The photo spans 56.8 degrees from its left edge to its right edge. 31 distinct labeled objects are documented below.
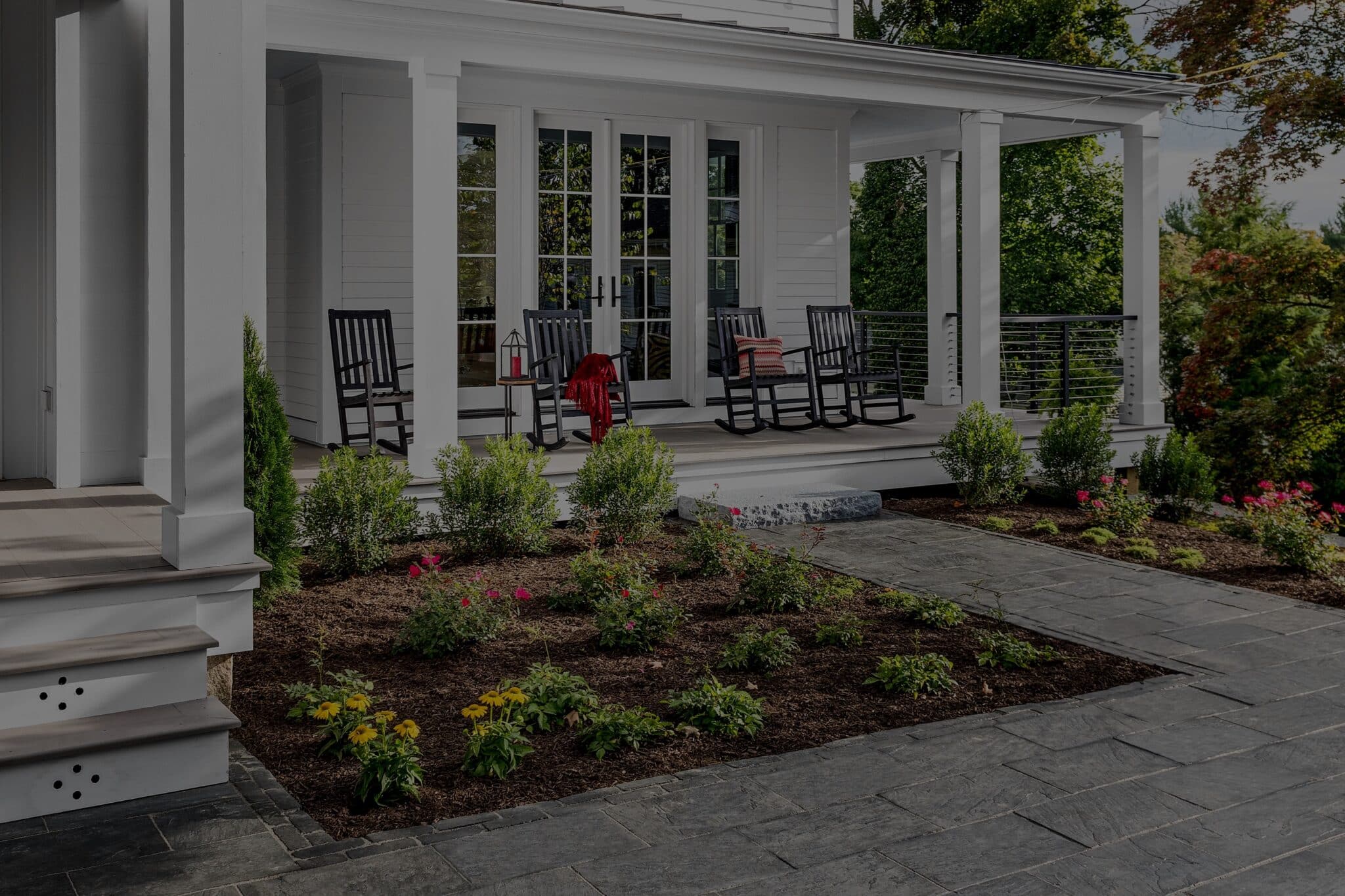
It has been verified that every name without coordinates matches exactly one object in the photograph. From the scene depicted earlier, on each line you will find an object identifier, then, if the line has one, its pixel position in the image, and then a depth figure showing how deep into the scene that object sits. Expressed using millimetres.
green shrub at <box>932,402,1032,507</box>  8195
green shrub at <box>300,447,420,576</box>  5914
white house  3701
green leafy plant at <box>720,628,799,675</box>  4586
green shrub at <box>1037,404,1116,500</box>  8375
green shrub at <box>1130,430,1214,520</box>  8062
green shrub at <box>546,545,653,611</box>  5367
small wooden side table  7824
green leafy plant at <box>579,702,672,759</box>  3762
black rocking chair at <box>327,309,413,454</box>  7596
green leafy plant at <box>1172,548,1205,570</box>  6527
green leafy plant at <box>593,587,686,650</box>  4809
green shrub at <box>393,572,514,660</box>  4719
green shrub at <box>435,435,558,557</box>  6363
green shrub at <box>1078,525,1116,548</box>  7090
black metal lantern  8672
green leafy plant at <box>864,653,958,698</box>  4348
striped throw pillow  9375
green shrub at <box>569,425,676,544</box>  6758
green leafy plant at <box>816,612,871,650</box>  4902
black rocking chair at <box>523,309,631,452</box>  8062
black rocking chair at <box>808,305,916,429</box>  9500
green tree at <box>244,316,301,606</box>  5051
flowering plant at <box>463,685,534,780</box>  3539
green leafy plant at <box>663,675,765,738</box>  3920
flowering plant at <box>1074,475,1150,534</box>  7375
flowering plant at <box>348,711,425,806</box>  3338
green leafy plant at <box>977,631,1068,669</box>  4660
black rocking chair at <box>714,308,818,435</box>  9156
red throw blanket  7727
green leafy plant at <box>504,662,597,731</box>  3941
